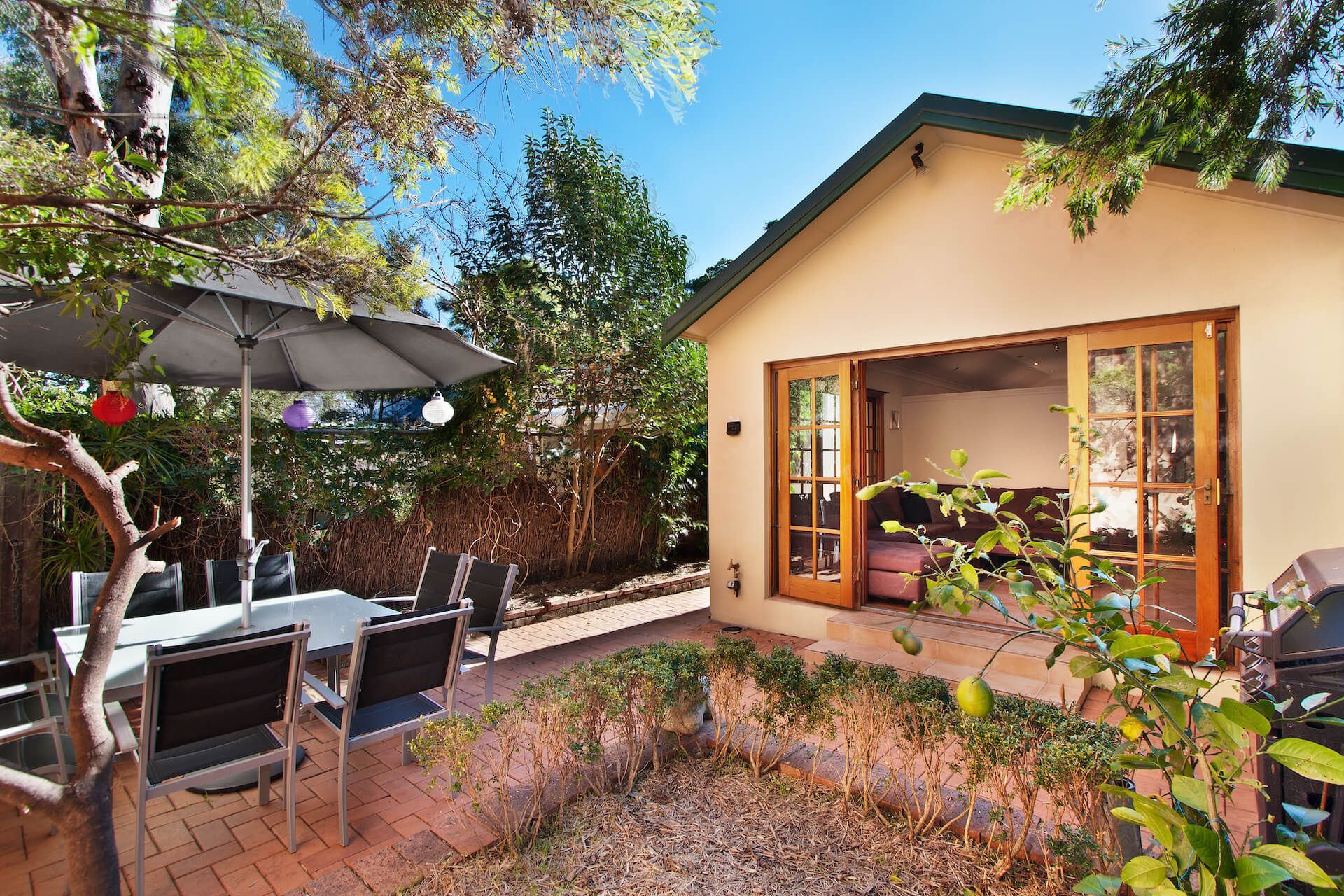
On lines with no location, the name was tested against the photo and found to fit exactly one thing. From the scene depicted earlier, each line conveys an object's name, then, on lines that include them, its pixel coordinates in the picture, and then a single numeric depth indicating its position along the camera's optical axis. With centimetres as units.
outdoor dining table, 252
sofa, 575
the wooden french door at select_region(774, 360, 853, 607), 541
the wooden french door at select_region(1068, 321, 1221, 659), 381
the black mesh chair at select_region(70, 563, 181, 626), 330
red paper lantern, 279
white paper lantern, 508
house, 354
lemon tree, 68
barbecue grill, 167
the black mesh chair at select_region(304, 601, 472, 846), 256
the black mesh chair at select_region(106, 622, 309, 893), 213
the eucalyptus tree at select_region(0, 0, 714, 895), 157
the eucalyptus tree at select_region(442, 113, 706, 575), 694
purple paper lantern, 441
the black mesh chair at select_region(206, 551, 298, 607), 394
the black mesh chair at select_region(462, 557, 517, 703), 379
